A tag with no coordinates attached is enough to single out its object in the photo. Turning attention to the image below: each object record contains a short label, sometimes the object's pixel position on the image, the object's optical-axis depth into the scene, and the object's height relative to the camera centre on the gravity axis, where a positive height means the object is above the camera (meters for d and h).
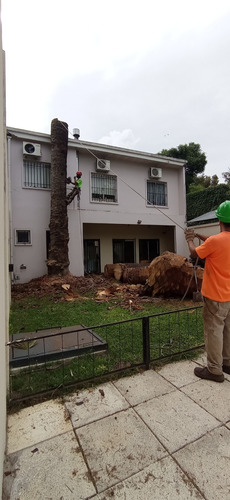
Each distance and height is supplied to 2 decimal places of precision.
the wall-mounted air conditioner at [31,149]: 8.52 +4.15
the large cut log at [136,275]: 8.12 -0.90
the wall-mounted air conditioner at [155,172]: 11.42 +4.15
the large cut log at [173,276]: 5.61 -0.67
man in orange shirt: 2.27 -0.45
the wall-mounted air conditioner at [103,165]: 10.05 +4.05
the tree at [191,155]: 20.58 +9.15
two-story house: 8.66 +2.21
